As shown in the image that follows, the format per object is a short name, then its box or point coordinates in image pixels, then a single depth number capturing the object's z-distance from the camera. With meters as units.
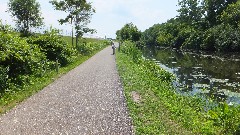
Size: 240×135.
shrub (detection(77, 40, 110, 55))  29.94
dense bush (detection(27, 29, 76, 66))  18.08
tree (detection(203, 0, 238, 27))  66.12
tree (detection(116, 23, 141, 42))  61.12
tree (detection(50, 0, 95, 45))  30.07
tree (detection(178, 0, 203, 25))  75.29
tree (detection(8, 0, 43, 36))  48.25
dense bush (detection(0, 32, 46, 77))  11.14
